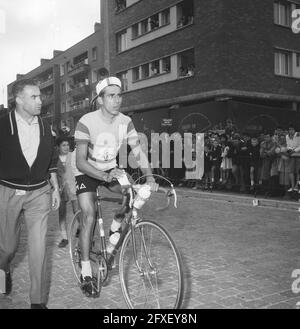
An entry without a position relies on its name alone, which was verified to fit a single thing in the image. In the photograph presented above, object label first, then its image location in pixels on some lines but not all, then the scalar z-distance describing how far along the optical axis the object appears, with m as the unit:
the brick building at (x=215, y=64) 22.70
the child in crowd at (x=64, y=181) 6.63
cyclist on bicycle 3.86
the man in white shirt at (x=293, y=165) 11.53
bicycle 3.13
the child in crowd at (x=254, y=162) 12.83
